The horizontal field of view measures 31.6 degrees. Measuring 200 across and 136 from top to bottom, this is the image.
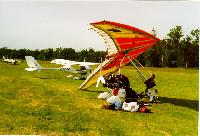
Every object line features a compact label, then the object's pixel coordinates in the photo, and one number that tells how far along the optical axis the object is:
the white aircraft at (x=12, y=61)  38.97
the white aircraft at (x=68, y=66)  23.04
